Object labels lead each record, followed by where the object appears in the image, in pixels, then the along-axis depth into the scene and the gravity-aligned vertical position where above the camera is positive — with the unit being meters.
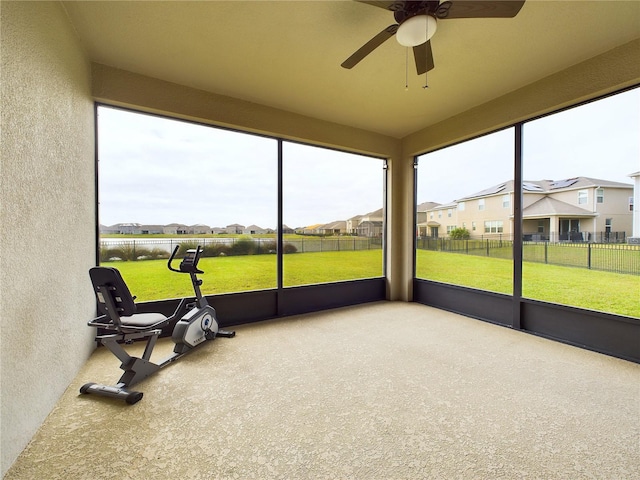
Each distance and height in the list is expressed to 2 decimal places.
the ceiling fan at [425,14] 1.68 +1.45
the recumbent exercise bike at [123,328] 2.01 -0.71
